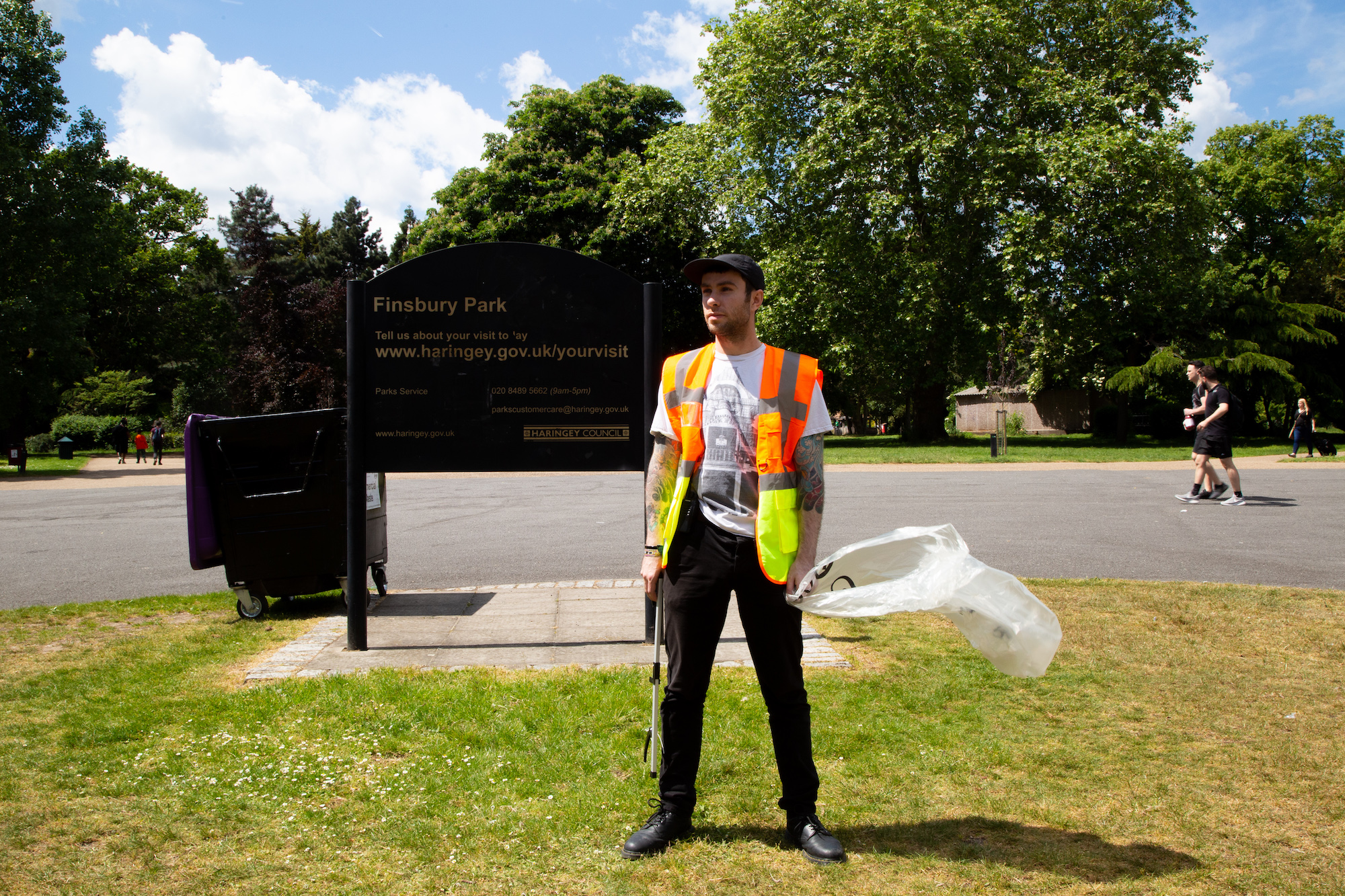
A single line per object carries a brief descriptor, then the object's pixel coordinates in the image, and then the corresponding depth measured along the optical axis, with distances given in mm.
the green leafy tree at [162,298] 47469
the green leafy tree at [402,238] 69562
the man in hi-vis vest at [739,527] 3170
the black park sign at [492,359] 6039
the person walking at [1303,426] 24766
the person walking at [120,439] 34469
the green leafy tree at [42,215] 29156
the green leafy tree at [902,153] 30984
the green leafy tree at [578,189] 36312
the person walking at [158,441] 33531
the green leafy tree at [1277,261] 35719
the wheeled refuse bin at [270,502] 6770
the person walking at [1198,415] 13430
